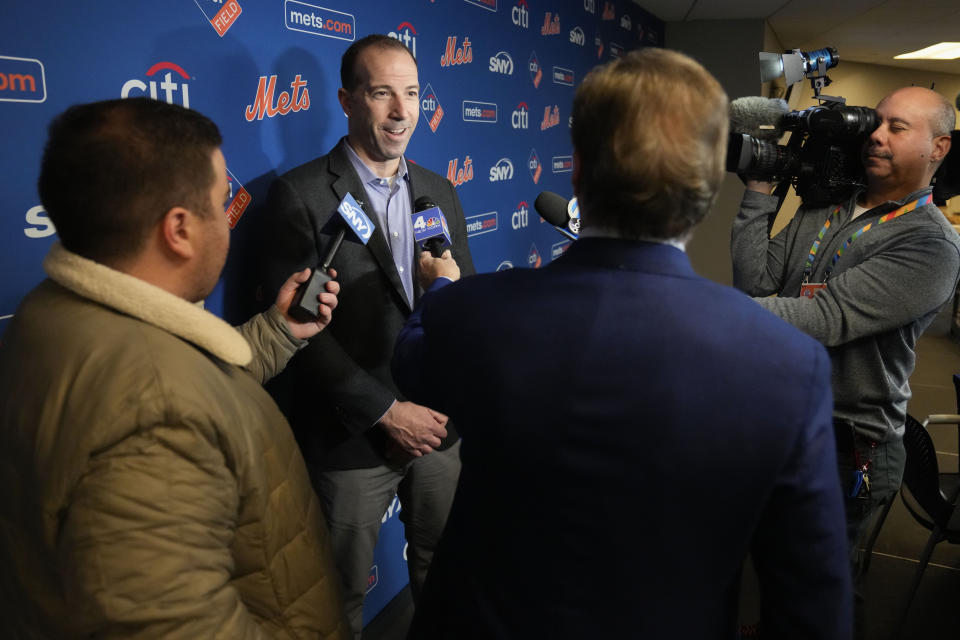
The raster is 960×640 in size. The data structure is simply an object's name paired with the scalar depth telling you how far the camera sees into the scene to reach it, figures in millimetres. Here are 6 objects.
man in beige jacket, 658
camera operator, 1466
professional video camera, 1617
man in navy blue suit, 674
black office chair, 1993
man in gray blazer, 1510
